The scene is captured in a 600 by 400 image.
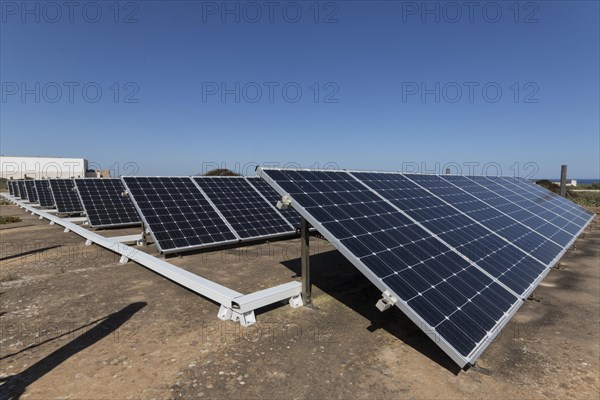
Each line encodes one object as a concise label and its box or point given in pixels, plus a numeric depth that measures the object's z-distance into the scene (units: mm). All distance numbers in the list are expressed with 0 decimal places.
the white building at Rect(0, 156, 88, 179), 98188
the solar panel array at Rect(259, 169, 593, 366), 5781
